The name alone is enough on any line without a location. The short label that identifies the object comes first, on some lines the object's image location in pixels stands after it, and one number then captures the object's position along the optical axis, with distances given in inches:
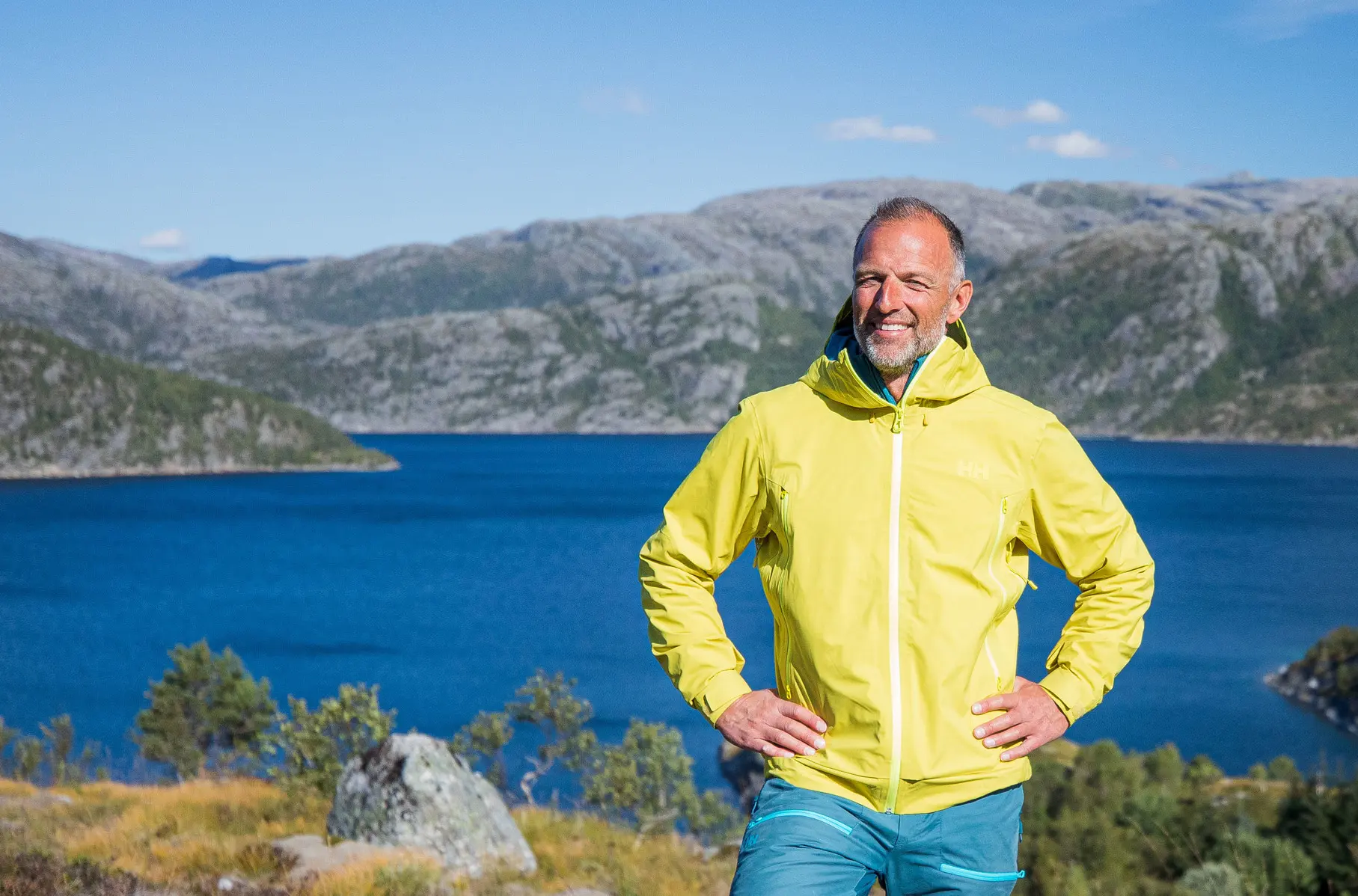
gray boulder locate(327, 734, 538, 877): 397.0
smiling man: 132.4
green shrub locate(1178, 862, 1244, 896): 326.4
